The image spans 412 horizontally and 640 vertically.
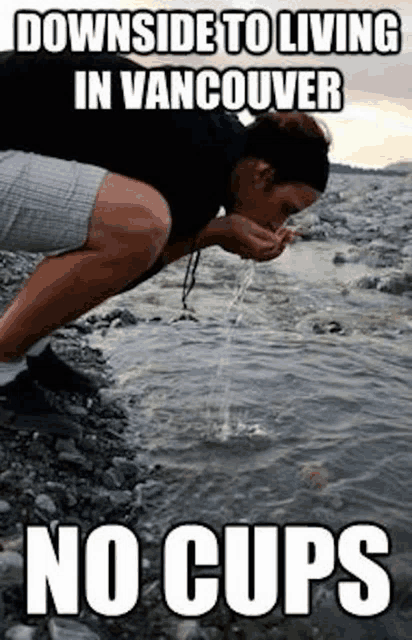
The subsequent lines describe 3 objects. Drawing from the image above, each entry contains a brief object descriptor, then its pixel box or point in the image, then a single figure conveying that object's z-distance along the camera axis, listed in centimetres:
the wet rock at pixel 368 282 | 711
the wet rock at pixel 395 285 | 689
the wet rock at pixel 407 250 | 968
